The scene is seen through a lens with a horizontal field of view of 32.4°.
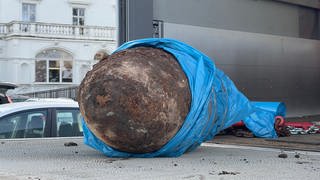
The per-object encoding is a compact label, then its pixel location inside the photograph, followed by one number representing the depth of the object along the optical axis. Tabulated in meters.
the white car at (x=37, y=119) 7.83
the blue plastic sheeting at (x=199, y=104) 6.76
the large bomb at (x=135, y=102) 6.42
